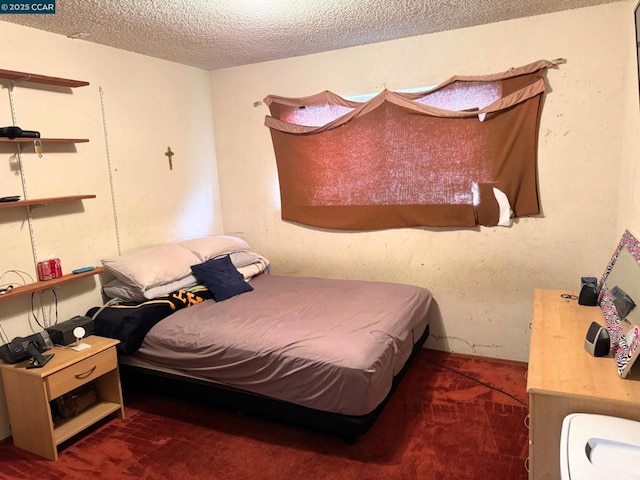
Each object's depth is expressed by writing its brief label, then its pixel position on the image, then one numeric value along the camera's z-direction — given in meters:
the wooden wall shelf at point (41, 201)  2.50
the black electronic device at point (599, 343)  1.82
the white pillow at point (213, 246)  3.62
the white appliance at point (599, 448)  1.24
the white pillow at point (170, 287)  3.09
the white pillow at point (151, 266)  3.07
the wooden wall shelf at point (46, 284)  2.50
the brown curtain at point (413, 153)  3.15
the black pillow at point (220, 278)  3.33
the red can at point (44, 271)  2.77
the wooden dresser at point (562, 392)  1.56
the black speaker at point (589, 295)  2.44
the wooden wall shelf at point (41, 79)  2.53
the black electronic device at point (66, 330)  2.63
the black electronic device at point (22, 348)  2.44
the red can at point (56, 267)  2.82
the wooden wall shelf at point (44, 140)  2.49
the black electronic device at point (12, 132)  2.47
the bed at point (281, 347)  2.33
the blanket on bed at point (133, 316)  2.81
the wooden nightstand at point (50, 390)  2.38
